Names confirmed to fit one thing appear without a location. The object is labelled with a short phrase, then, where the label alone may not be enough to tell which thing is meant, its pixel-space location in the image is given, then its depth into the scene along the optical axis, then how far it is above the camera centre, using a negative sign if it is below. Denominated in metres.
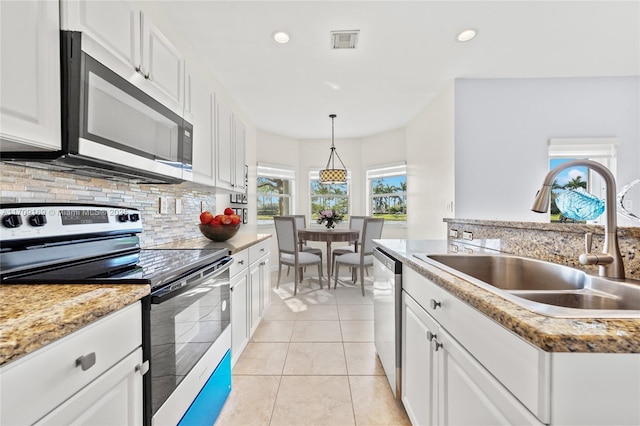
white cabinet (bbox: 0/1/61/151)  0.78 +0.39
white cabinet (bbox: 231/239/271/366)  1.93 -0.64
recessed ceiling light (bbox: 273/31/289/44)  2.33 +1.46
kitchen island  0.51 -0.33
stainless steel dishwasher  1.53 -0.62
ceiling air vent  2.32 +1.46
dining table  3.89 -0.33
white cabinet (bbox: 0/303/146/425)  0.53 -0.38
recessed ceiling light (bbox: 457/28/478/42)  2.32 +1.48
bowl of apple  2.18 -0.11
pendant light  4.18 +0.53
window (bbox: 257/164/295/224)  4.97 +0.38
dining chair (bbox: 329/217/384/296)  3.67 -0.51
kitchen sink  0.67 -0.26
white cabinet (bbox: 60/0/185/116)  1.01 +0.72
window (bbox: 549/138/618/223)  3.17 +0.65
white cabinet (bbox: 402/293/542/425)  0.68 -0.53
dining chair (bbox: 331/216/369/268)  4.33 -0.31
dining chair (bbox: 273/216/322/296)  3.70 -0.51
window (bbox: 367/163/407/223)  5.07 +0.38
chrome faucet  0.92 -0.03
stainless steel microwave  0.95 +0.34
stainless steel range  0.91 -0.23
